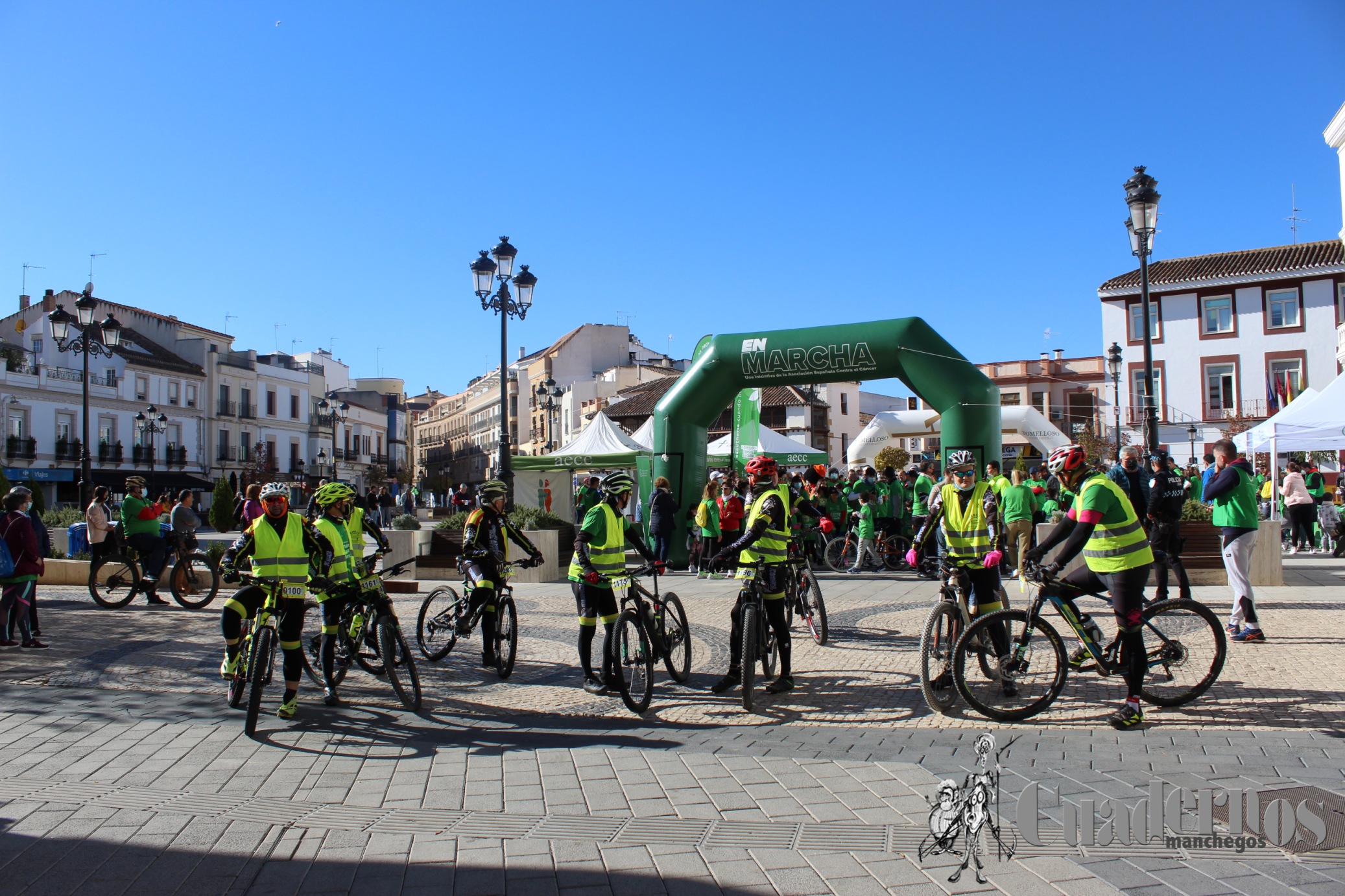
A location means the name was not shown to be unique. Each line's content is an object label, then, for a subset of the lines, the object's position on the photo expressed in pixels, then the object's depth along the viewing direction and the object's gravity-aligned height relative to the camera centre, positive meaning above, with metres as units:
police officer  10.22 -0.30
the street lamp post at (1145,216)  12.24 +3.33
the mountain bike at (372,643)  6.74 -1.08
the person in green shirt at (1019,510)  13.37 -0.37
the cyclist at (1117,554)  5.96 -0.44
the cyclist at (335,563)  7.04 -0.50
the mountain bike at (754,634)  6.55 -1.03
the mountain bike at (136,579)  12.93 -1.03
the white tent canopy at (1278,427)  16.23 +0.88
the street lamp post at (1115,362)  30.62 +3.79
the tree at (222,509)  34.44 -0.30
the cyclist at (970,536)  7.09 -0.37
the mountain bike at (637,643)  6.57 -1.04
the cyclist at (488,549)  7.98 -0.46
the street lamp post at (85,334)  18.70 +3.43
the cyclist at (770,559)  7.06 -0.51
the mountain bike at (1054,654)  6.06 -1.09
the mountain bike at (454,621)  7.95 -1.08
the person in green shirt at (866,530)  15.88 -0.70
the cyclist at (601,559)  6.88 -0.47
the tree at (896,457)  41.75 +1.27
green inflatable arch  14.62 +1.81
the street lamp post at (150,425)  42.72 +3.61
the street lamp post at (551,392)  40.88 +4.33
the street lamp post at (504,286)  15.88 +3.49
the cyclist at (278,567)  6.57 -0.46
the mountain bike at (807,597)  9.03 -1.03
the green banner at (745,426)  20.14 +1.33
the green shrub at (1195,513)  12.92 -0.44
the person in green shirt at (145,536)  13.02 -0.45
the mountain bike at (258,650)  6.08 -0.99
